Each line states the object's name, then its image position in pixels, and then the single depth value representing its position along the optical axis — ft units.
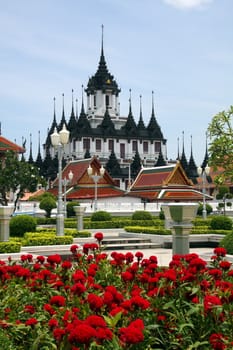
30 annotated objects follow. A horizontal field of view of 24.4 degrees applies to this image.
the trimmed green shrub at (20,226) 61.84
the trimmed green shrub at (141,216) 95.35
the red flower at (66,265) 20.05
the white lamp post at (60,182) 59.37
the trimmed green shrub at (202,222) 83.30
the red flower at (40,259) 21.79
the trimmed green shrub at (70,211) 121.60
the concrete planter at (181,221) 28.58
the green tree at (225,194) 171.28
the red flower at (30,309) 16.05
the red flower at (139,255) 21.72
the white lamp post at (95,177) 116.10
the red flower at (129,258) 21.20
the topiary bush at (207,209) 128.77
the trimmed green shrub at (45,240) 52.60
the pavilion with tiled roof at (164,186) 160.35
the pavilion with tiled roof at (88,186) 170.40
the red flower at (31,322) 13.67
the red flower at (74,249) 23.98
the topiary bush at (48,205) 113.91
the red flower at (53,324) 12.91
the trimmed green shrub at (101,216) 96.17
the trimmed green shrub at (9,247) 44.53
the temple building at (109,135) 263.08
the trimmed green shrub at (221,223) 69.75
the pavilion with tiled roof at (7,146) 134.72
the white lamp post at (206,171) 94.96
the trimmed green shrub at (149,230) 67.75
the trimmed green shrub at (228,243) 41.60
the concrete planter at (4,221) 46.78
